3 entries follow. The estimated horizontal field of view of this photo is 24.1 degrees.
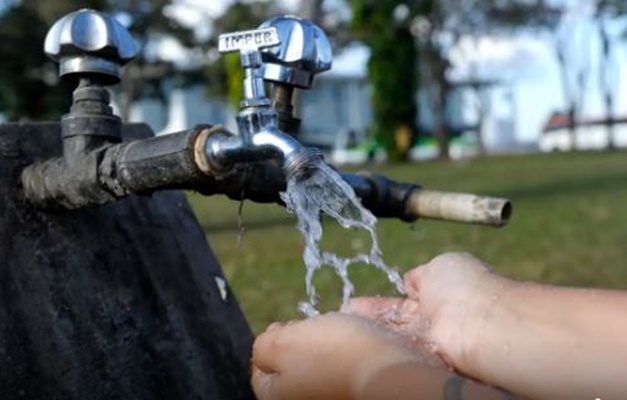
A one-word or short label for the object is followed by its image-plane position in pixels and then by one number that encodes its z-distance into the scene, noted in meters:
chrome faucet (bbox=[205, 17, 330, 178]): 0.82
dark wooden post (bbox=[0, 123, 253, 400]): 0.97
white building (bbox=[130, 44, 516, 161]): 38.34
